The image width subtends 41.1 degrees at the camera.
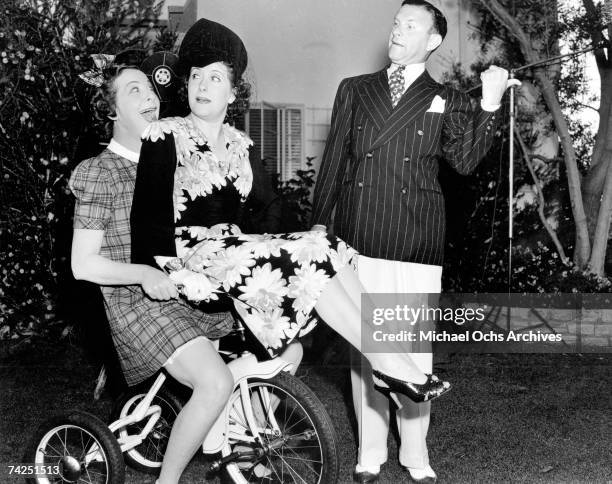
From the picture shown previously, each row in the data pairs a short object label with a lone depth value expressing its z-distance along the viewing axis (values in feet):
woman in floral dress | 10.14
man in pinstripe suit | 12.75
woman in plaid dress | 10.45
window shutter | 29.40
